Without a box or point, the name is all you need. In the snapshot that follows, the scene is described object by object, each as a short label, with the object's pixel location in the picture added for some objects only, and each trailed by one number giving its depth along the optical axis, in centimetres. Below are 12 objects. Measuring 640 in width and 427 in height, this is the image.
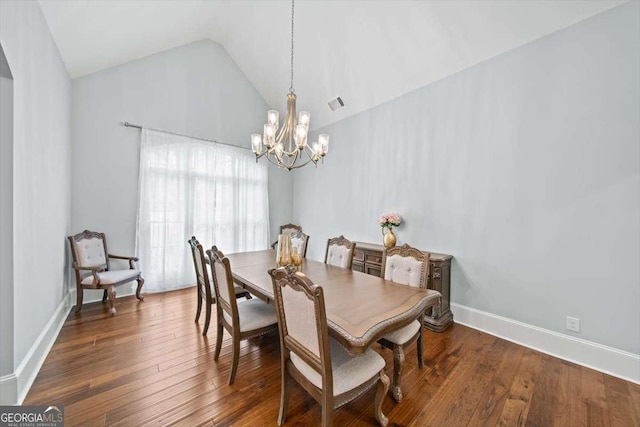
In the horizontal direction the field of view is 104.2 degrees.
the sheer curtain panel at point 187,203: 395
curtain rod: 376
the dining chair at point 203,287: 251
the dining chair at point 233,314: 193
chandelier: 249
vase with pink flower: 354
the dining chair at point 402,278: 179
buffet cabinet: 290
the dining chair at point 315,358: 128
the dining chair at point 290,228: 516
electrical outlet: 233
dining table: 135
